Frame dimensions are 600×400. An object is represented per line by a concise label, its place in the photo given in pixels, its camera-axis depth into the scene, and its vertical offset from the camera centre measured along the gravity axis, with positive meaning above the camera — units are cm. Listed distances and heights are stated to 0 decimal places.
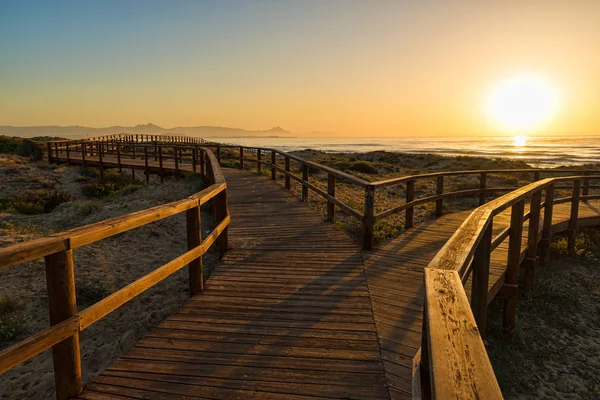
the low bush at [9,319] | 488 -232
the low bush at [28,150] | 2748 -61
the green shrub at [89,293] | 589 -231
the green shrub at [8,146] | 3089 -40
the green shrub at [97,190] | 1670 -208
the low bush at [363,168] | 2651 -164
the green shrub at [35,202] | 1295 -210
